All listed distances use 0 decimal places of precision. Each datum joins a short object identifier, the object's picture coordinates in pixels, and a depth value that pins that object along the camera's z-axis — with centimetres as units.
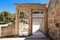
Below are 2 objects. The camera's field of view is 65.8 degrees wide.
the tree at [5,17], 1414
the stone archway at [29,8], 543
